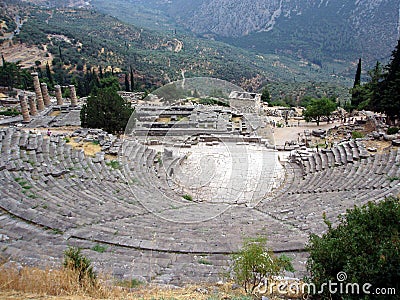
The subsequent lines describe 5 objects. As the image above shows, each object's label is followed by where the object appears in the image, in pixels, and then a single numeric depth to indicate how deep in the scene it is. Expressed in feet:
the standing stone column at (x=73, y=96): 123.34
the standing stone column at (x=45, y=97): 129.70
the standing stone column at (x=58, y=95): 126.74
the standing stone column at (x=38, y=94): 121.79
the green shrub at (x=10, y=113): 126.93
